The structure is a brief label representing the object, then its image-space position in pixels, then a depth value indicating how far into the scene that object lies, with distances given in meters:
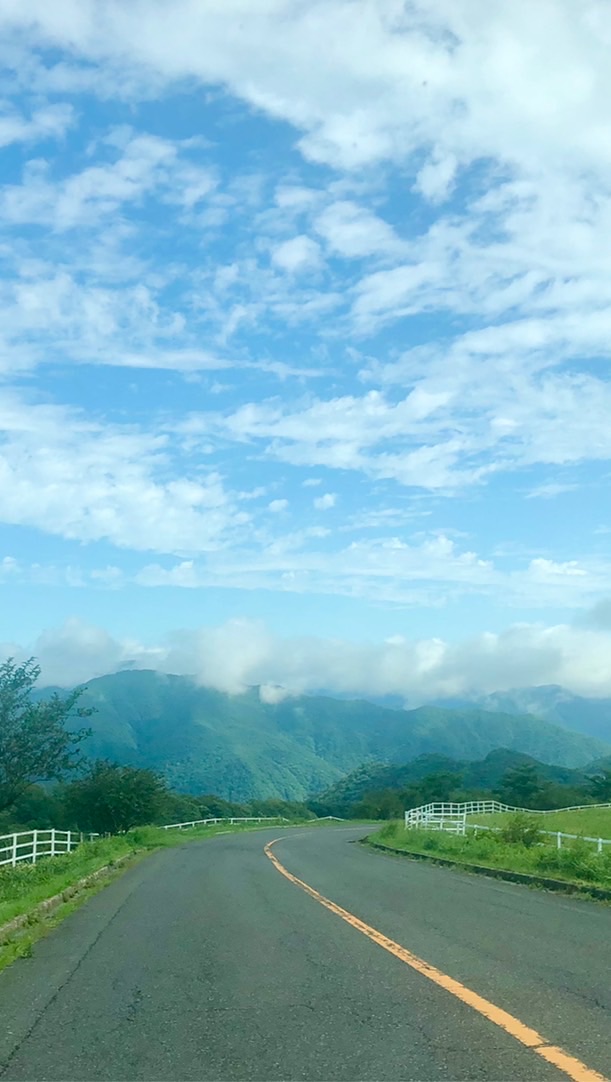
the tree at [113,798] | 56.16
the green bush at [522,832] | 27.27
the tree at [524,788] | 95.62
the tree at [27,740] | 43.16
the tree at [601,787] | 102.25
